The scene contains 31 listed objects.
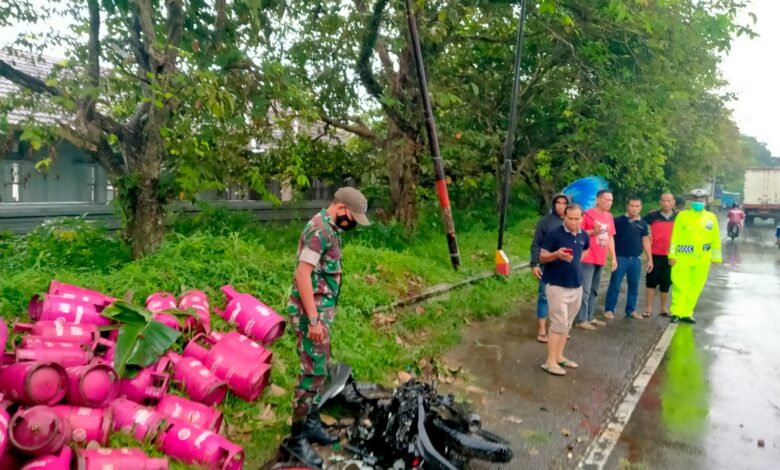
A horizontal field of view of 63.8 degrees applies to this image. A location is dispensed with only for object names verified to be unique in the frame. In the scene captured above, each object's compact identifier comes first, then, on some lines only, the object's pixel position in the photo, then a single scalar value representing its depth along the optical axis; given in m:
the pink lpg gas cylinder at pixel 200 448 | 3.57
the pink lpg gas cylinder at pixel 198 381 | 4.29
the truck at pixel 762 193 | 34.66
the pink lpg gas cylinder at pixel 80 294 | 4.64
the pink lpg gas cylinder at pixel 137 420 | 3.71
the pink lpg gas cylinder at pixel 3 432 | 2.94
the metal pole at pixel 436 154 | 8.83
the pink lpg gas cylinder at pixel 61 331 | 4.12
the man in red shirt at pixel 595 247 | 7.82
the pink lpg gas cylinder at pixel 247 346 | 4.73
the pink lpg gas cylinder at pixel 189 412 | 3.92
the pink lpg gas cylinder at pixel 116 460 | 3.09
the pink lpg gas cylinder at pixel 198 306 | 5.06
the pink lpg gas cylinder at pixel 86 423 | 3.46
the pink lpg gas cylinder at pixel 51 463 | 2.93
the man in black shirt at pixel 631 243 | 8.69
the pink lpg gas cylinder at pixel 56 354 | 3.75
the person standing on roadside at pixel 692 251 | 8.51
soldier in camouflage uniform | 4.08
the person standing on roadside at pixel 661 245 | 9.02
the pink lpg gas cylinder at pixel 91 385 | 3.57
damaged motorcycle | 3.69
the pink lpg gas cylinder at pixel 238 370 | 4.50
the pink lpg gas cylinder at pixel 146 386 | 4.06
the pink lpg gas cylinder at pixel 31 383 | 3.35
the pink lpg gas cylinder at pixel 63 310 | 4.47
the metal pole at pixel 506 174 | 10.71
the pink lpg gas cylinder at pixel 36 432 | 2.98
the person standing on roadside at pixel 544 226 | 7.29
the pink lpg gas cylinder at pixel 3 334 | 3.58
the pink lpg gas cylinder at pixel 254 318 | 5.34
